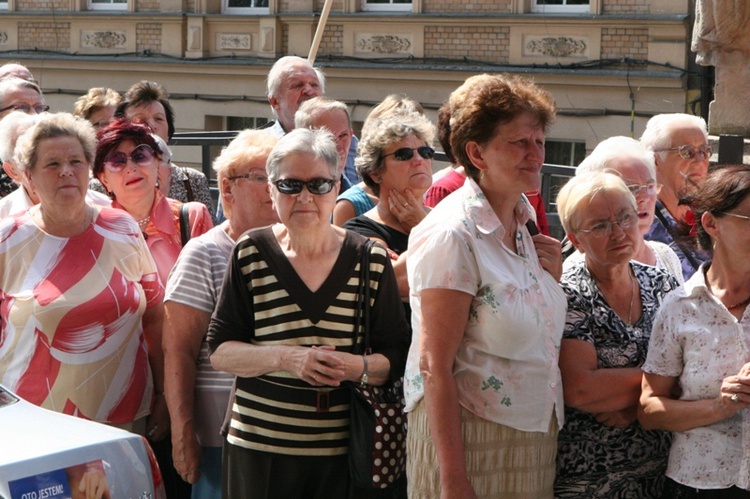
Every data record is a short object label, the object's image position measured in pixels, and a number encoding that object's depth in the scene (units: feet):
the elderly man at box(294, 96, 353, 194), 38.04
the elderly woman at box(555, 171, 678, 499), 23.84
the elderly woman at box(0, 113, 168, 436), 29.07
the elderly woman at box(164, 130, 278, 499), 27.81
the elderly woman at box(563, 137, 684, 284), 28.45
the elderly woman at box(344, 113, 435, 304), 29.86
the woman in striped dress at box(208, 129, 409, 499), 25.09
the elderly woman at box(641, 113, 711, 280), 33.60
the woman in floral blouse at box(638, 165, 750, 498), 22.72
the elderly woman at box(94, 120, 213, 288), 34.27
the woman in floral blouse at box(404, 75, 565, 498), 22.25
